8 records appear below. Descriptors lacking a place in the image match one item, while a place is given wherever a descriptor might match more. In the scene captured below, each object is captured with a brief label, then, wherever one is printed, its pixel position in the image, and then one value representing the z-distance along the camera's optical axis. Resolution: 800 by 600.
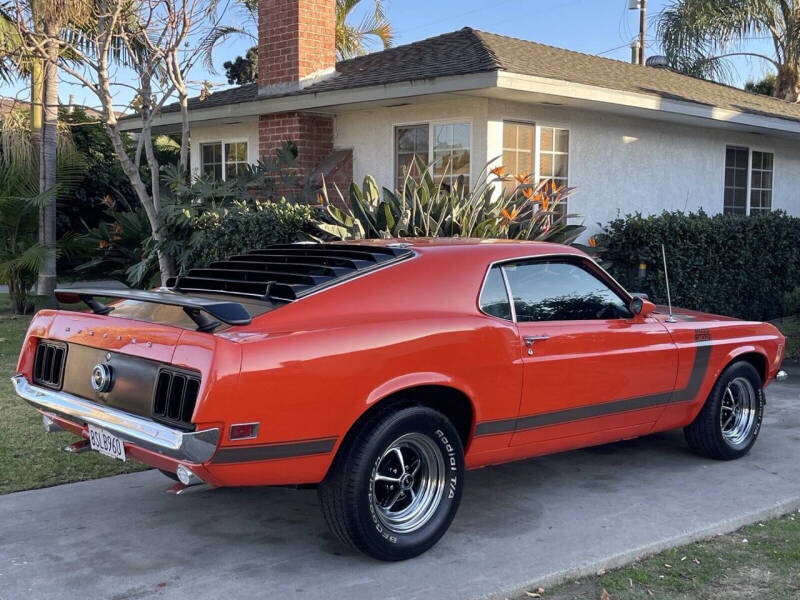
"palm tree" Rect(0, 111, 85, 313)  13.02
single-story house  10.38
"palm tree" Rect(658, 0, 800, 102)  20.52
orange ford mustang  3.88
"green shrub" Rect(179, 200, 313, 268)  9.60
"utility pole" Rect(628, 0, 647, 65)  28.39
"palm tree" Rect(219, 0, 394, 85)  21.38
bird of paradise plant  8.90
